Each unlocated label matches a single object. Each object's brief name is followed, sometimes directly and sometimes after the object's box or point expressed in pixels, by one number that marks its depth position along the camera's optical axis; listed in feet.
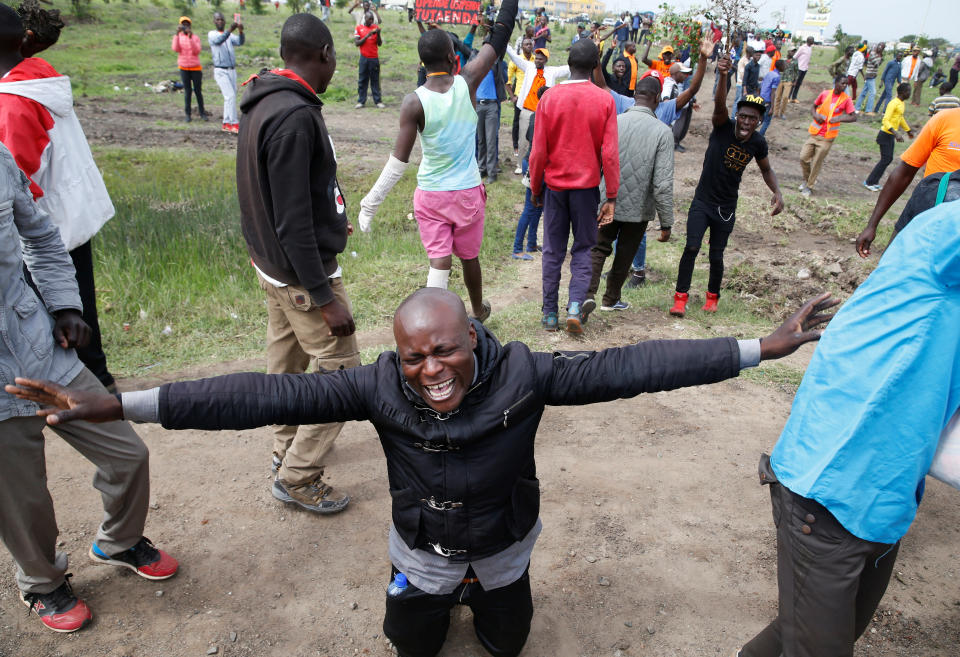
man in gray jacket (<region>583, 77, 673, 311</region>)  18.16
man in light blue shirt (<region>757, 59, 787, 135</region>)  48.83
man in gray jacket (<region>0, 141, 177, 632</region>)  7.52
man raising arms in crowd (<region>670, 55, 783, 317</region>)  17.65
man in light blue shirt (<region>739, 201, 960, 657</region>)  5.61
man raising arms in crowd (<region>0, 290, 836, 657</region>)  6.57
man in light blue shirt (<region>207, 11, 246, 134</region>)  38.42
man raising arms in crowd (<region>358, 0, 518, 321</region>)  14.49
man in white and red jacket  9.48
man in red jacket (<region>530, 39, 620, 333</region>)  16.38
